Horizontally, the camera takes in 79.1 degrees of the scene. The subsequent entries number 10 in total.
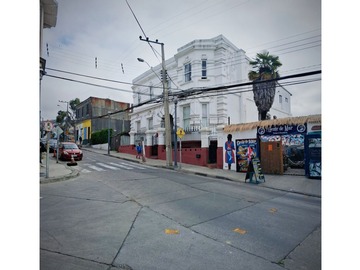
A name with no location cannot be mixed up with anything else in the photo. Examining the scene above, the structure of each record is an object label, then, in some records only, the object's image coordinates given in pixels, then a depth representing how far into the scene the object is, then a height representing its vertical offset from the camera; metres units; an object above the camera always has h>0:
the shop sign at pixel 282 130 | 10.81 +0.40
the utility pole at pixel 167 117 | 14.45 +1.32
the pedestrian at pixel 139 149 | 18.86 -1.03
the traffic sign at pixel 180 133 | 13.44 +0.26
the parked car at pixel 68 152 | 15.76 -1.07
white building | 17.41 +4.67
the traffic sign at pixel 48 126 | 8.88 +0.46
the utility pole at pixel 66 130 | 36.53 +1.17
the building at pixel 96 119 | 37.22 +3.42
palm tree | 17.81 +5.00
